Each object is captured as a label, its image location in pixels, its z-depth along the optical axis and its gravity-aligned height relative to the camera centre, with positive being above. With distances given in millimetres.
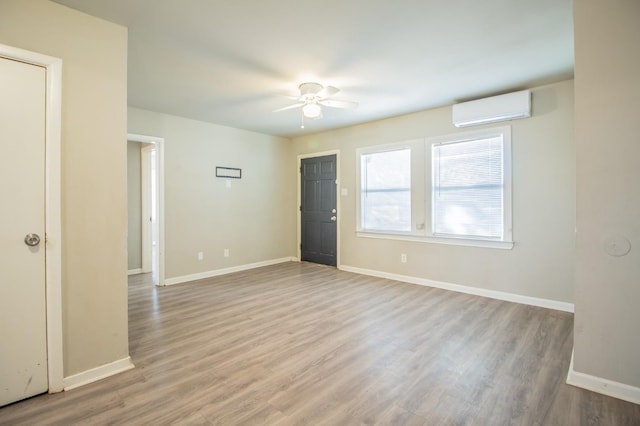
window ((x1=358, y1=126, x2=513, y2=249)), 3680 +327
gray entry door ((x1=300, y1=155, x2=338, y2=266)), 5484 +56
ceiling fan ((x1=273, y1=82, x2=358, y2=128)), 3101 +1279
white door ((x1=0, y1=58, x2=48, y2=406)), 1748 -102
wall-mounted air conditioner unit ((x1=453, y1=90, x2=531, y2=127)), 3318 +1221
